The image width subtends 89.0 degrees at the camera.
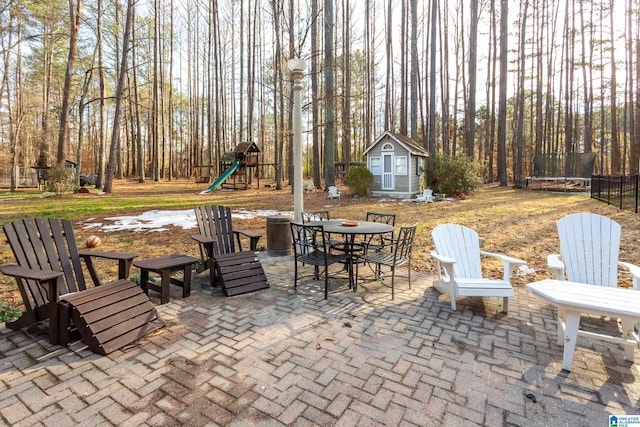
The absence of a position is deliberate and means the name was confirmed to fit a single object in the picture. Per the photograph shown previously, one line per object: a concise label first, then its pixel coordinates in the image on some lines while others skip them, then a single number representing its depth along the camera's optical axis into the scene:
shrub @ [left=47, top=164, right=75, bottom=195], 14.28
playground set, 20.59
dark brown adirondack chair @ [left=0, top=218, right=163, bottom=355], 2.54
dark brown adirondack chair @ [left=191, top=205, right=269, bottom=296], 3.84
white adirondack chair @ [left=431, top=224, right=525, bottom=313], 3.19
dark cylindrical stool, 5.55
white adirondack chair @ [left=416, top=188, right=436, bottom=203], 13.87
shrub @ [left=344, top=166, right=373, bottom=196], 15.70
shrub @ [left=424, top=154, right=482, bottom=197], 15.44
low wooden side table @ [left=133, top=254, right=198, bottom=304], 3.42
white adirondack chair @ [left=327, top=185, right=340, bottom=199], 14.56
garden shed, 15.34
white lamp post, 5.48
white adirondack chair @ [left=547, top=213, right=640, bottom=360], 3.12
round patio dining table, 3.86
